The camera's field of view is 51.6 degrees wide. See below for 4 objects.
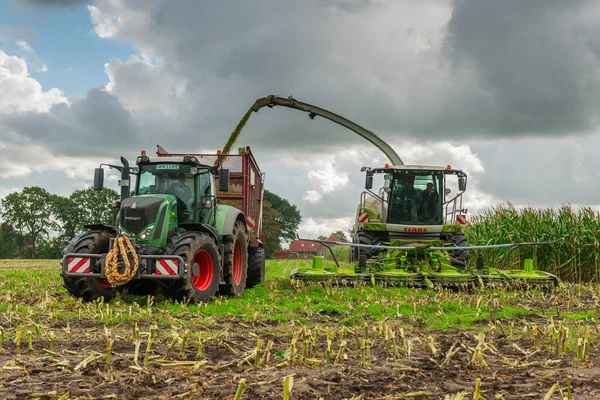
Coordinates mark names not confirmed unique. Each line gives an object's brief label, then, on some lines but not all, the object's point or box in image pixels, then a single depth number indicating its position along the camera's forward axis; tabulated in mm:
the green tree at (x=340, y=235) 85269
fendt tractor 9023
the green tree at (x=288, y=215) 74625
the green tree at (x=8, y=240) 64938
